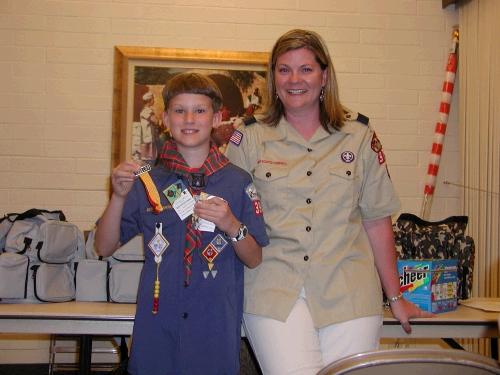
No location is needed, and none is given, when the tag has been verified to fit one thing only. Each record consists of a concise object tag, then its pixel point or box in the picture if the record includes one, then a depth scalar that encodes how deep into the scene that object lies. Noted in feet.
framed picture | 14.61
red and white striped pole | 15.01
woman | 6.89
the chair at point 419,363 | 3.82
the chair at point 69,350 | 13.91
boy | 6.63
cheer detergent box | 9.43
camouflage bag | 10.38
